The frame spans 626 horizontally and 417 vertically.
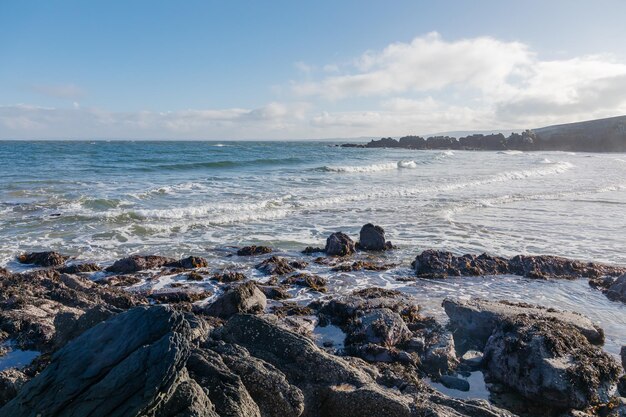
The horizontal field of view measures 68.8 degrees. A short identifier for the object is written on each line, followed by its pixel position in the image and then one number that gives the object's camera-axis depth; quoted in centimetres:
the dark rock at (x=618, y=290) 808
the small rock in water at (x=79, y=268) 958
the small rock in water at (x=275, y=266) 969
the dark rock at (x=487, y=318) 628
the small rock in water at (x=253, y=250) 1108
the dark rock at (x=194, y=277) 922
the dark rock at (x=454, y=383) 518
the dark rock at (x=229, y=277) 916
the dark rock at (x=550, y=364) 480
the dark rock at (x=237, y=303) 708
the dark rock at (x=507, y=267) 958
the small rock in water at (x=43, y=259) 1012
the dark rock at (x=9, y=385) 427
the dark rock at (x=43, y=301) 602
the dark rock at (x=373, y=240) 1170
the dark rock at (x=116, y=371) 311
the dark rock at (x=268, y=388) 395
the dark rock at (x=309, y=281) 876
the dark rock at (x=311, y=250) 1139
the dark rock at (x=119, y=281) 885
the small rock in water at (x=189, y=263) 996
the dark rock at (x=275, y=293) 820
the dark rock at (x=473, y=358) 566
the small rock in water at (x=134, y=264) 969
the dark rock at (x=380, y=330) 611
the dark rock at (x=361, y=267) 1005
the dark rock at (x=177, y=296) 801
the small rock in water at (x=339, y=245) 1118
